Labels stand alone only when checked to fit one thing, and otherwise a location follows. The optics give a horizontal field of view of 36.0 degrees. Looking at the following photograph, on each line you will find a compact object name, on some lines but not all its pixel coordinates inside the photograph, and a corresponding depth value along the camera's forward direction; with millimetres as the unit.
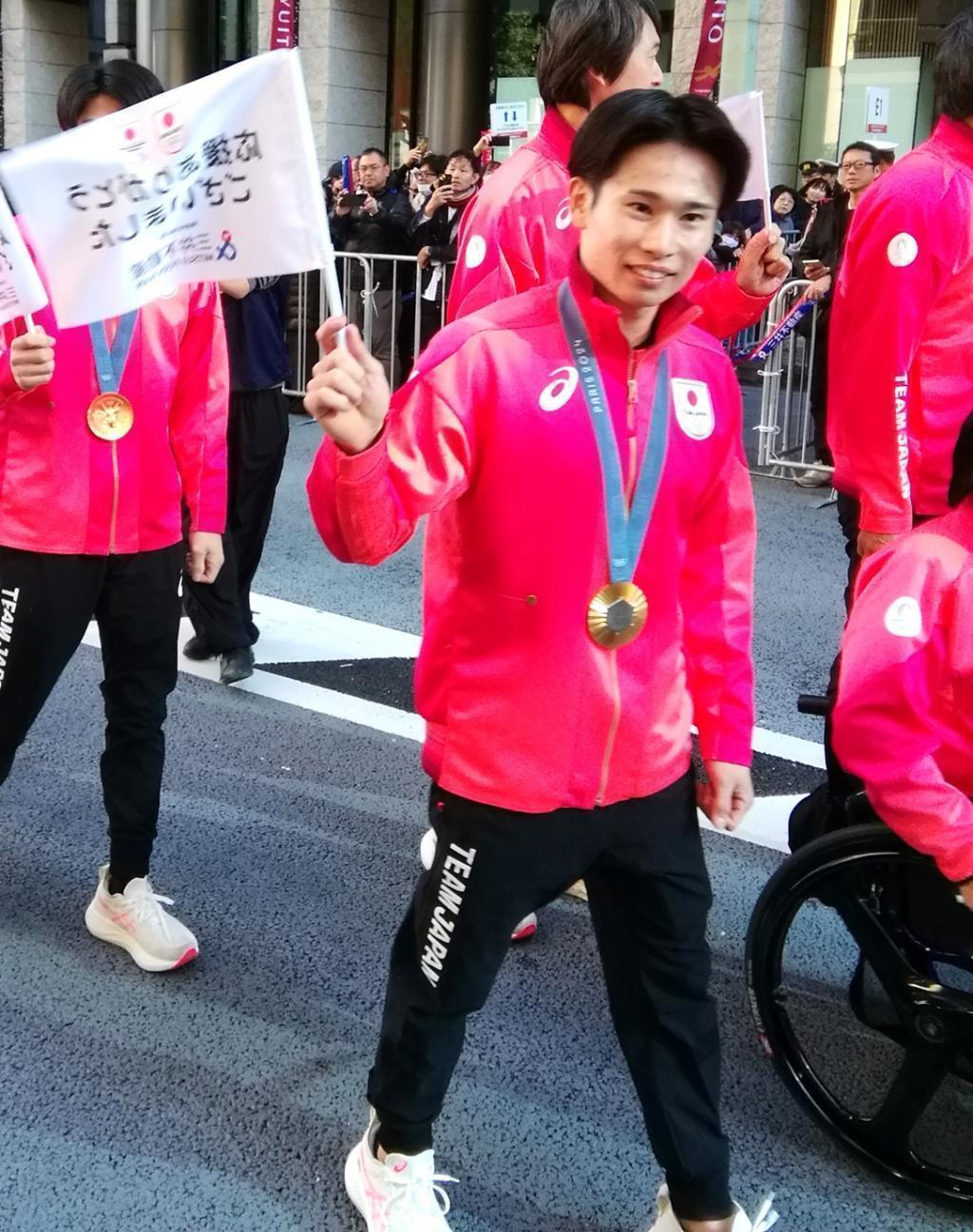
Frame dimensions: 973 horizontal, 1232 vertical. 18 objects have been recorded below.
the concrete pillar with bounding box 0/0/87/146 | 22516
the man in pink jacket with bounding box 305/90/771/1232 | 2043
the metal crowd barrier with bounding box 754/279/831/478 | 9461
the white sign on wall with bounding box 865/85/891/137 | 11312
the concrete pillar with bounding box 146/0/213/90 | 20812
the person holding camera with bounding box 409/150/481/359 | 10633
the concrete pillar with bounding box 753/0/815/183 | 14742
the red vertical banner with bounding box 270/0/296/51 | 12266
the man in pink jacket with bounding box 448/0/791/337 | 3055
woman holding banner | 3010
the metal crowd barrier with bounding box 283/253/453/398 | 10875
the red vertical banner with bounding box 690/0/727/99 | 6297
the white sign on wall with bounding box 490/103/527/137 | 9844
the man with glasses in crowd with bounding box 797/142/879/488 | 9141
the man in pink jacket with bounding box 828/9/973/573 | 3064
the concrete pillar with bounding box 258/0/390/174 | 18125
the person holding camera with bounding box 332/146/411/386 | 11141
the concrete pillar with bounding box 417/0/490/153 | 18297
